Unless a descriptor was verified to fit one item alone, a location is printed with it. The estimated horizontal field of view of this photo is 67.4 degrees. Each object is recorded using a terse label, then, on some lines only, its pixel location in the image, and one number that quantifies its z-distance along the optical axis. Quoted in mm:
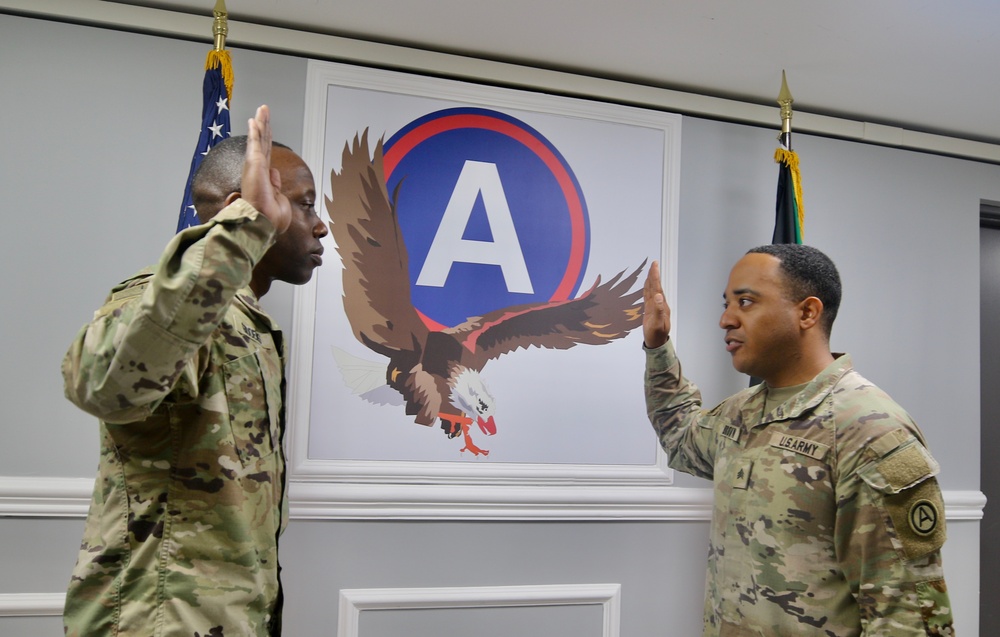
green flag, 2656
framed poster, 2389
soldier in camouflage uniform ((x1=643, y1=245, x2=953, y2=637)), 1490
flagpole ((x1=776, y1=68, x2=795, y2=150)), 2637
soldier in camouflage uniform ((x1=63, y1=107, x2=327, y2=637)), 999
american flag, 2109
